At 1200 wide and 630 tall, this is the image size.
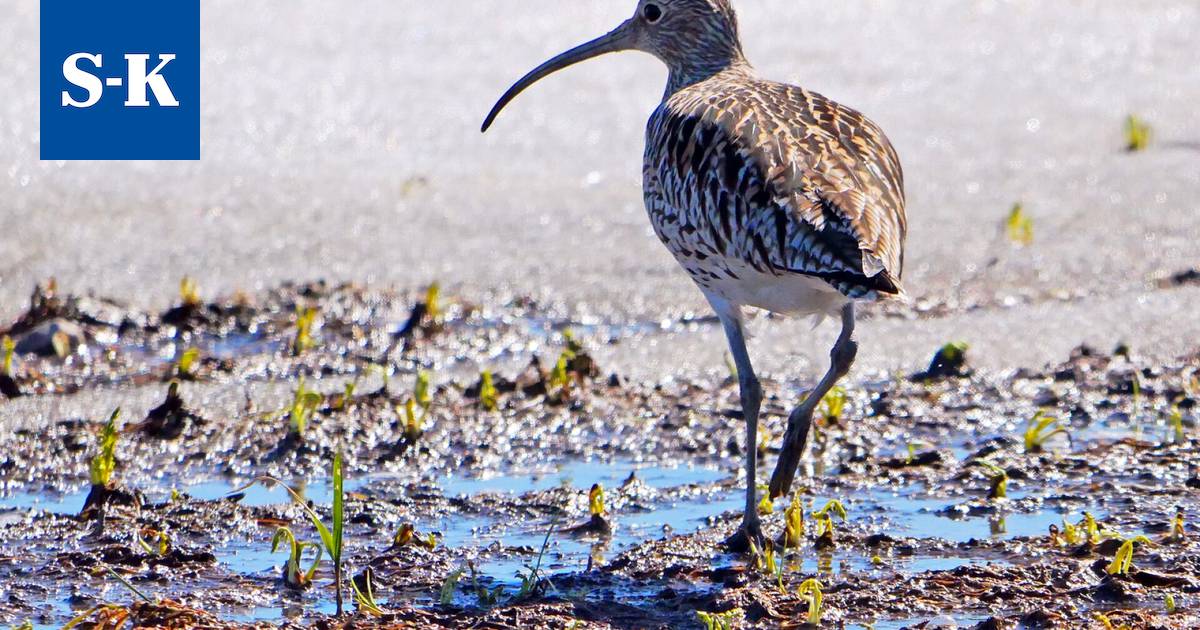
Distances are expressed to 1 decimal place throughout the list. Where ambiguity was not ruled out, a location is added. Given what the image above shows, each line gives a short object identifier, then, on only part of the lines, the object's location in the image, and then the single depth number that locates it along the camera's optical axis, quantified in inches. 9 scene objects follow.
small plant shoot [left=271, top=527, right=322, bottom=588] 365.4
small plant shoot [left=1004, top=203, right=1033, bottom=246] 697.0
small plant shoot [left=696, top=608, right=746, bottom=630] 329.4
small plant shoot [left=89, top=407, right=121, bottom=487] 413.4
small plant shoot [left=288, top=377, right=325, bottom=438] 481.1
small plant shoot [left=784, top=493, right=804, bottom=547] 398.3
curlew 378.9
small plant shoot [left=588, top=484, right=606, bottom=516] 414.6
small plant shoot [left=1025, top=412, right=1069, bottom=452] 467.8
